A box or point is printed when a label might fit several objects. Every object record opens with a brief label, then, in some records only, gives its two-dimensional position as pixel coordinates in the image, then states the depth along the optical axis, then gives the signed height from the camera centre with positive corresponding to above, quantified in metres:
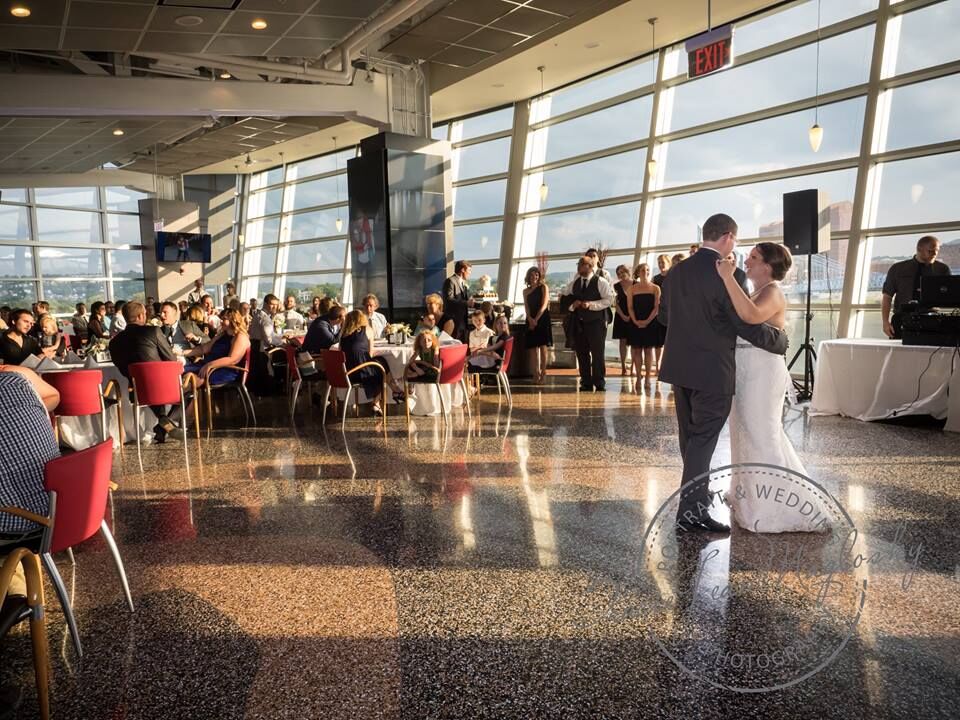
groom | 3.76 -0.36
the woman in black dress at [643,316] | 9.37 -0.59
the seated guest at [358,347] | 7.48 -0.84
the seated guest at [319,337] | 8.37 -0.83
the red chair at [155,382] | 6.42 -1.07
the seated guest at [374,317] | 8.41 -0.66
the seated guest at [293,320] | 12.22 -0.94
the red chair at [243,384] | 7.82 -1.31
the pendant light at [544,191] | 12.82 +1.34
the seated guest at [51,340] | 7.43 -0.93
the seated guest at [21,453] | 2.71 -0.73
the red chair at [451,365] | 7.30 -0.99
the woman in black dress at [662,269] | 9.49 +0.02
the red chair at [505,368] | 8.19 -1.14
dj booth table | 6.45 -0.98
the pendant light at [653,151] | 10.53 +1.89
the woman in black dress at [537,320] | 10.27 -0.73
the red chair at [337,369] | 7.25 -1.03
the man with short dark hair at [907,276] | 7.21 -0.01
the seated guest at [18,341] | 6.99 -0.80
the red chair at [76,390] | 6.09 -1.08
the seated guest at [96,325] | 12.10 -1.08
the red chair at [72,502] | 2.56 -0.88
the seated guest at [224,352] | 7.53 -0.97
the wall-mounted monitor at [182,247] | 20.45 +0.39
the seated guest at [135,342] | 6.62 -0.74
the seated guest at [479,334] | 8.95 -0.82
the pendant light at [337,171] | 17.50 +2.33
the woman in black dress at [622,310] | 9.73 -0.53
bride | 3.89 -0.73
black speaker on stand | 7.89 +0.54
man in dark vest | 9.42 -0.62
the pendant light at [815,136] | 8.78 +1.64
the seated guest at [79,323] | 13.66 -1.21
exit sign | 8.27 +2.51
